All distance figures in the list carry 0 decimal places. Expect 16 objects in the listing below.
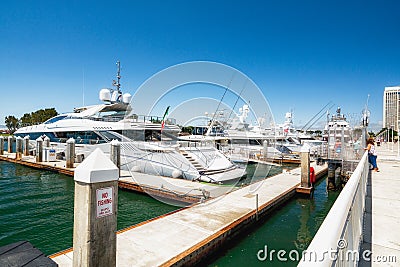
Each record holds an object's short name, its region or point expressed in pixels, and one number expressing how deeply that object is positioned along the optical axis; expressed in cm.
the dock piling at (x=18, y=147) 2342
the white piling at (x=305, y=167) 1339
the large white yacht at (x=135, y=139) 1509
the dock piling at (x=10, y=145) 2969
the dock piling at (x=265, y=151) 2768
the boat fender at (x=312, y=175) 1453
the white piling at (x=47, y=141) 2372
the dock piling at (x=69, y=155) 1838
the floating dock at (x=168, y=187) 1124
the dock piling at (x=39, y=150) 2093
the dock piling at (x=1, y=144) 2669
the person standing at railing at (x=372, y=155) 1068
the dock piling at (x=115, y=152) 1462
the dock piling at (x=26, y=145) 2563
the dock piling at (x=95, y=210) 321
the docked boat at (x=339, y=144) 1444
